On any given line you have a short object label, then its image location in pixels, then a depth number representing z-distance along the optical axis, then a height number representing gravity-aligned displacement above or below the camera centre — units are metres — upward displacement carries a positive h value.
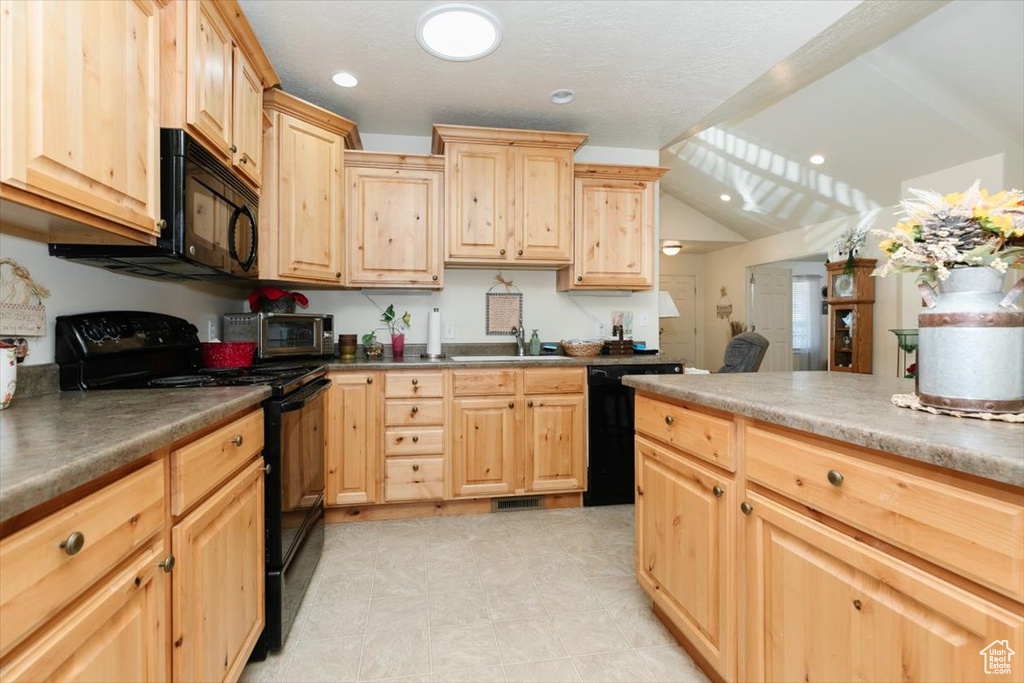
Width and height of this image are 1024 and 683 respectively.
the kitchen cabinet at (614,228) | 3.24 +0.79
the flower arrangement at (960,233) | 0.91 +0.22
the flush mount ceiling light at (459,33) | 2.05 +1.44
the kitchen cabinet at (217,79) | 1.47 +0.95
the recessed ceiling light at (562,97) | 2.72 +1.46
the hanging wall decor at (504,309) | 3.47 +0.22
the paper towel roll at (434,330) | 3.13 +0.06
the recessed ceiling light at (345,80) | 2.54 +1.45
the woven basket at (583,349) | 3.23 -0.07
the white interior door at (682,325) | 7.75 +0.24
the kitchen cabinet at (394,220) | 2.94 +0.76
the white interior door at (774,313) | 6.87 +0.41
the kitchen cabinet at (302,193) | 2.50 +0.82
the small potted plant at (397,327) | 3.21 +0.08
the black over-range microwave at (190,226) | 1.46 +0.40
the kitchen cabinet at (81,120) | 0.92 +0.51
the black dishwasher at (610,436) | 2.93 -0.62
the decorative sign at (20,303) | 1.29 +0.10
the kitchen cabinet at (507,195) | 2.96 +0.94
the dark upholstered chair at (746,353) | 3.55 -0.10
